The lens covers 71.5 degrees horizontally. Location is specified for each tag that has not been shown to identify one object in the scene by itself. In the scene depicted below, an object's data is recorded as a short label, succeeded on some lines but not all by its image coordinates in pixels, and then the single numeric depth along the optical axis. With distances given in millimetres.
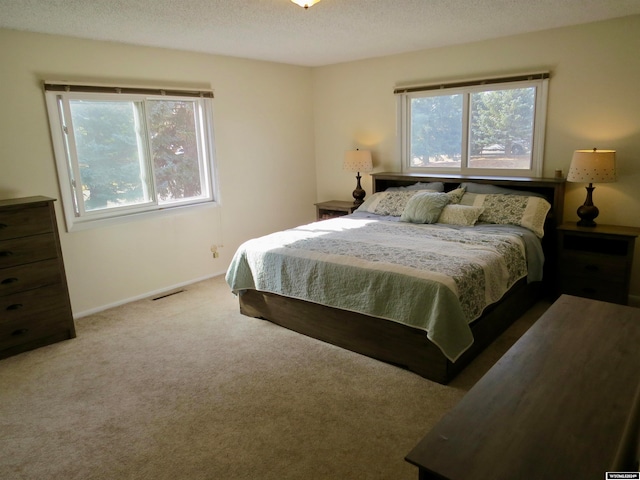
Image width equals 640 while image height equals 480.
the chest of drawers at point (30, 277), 3004
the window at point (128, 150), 3596
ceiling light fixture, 2621
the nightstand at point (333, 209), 5070
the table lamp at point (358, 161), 4973
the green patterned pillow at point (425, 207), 3920
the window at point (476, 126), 4039
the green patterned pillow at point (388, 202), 4320
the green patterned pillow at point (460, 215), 3783
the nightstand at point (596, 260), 3336
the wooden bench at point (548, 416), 1054
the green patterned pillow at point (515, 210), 3619
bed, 2596
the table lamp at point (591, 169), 3387
